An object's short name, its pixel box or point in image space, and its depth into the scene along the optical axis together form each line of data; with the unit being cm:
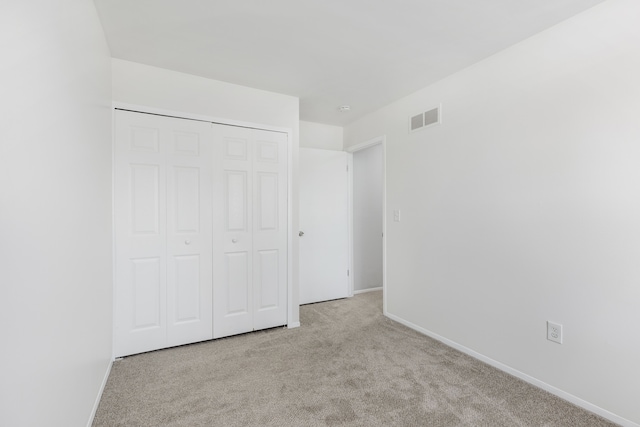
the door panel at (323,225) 385
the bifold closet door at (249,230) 279
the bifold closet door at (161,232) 242
